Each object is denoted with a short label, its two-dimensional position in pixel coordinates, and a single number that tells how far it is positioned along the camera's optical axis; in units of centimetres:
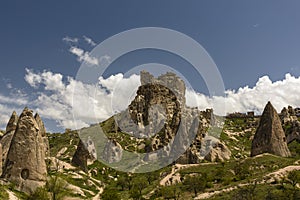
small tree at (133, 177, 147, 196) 6050
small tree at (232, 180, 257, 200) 4020
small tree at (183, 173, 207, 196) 5231
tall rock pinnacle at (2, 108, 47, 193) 4438
